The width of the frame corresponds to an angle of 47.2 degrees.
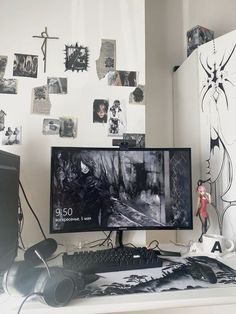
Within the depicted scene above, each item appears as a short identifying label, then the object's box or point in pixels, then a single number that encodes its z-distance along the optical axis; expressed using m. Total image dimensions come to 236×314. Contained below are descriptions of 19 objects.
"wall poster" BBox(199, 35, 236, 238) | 1.35
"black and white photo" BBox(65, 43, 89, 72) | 1.44
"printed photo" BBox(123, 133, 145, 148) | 1.45
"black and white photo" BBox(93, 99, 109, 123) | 1.43
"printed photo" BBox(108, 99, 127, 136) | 1.44
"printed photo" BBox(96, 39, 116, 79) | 1.46
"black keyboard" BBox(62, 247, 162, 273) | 0.97
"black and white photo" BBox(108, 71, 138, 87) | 1.46
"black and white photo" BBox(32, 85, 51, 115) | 1.39
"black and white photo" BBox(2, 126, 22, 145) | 1.35
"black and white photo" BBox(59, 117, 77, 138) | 1.41
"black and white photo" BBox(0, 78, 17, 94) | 1.37
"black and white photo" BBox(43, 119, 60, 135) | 1.39
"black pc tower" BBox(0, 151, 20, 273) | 0.97
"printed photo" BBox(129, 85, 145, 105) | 1.47
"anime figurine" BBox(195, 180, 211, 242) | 1.33
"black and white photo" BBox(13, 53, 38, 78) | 1.39
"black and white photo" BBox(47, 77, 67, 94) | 1.41
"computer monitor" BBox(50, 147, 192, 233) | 1.20
